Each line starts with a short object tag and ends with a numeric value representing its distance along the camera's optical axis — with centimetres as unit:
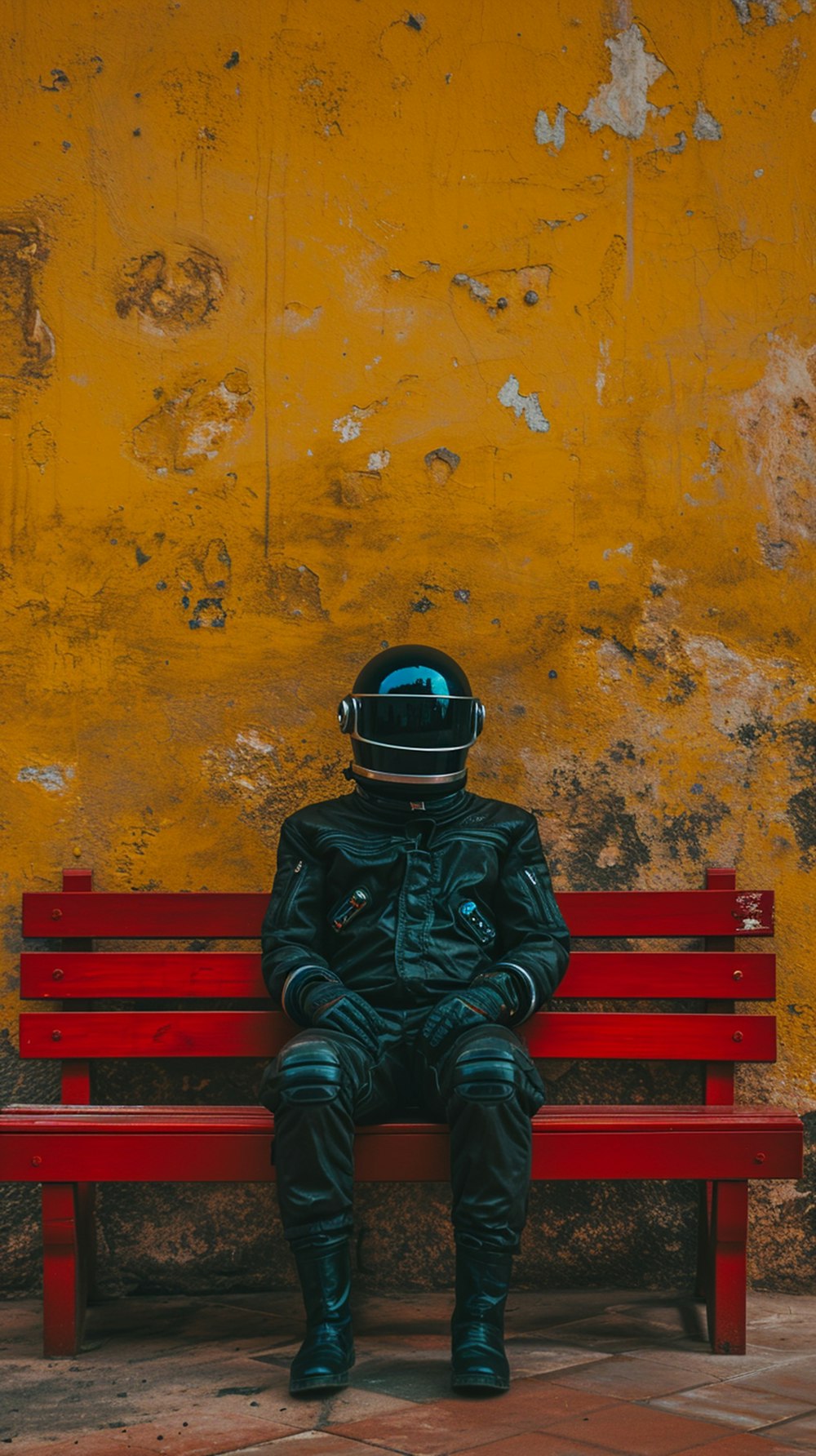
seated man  274
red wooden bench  296
